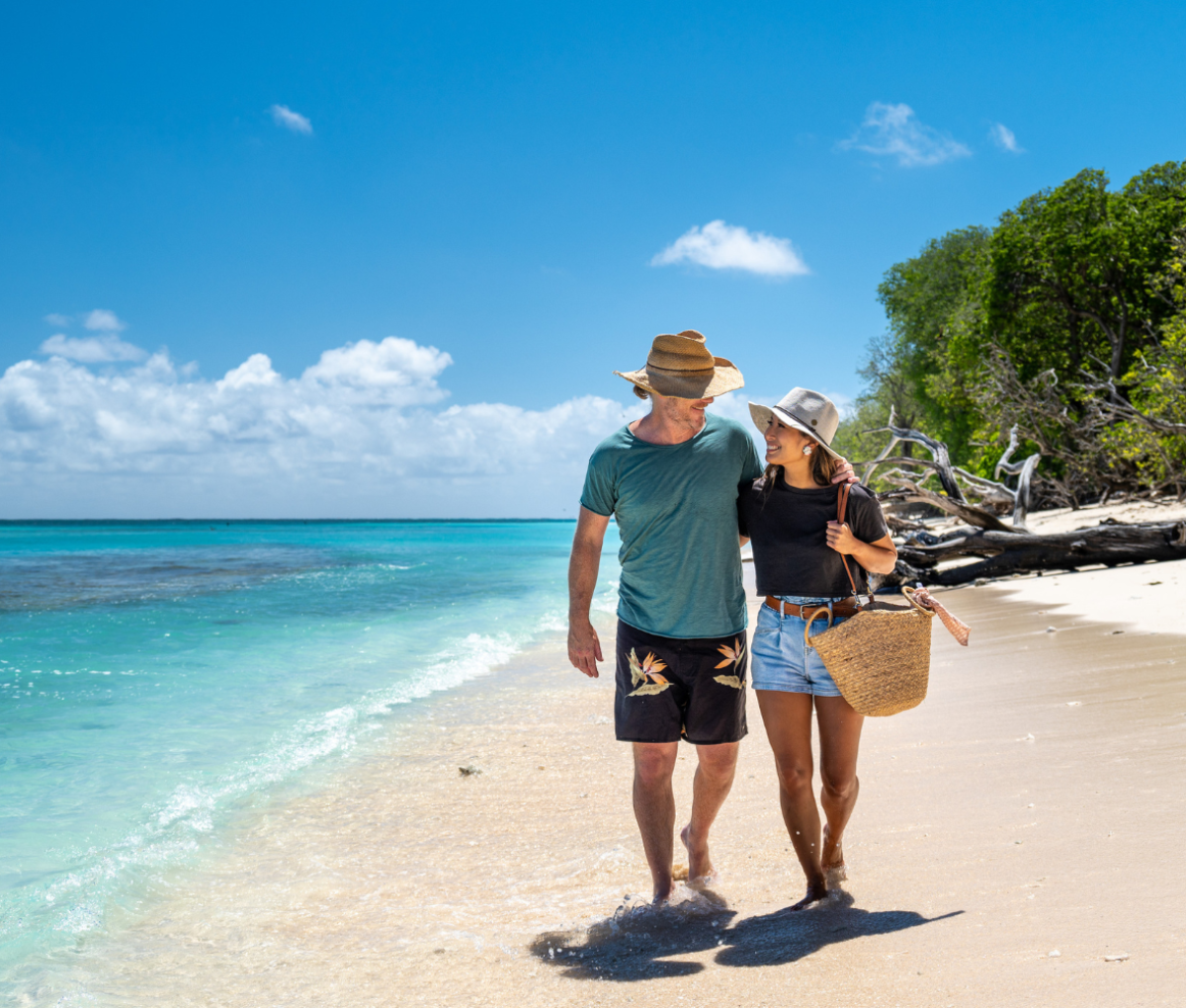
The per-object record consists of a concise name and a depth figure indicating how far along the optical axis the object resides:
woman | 3.03
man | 3.22
